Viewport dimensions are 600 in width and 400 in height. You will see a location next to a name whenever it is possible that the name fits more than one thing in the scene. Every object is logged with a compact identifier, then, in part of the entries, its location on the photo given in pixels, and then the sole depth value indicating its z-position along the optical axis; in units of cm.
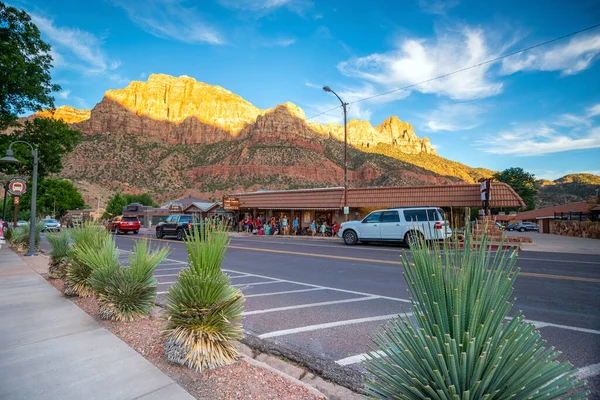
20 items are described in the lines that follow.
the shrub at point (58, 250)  845
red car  3356
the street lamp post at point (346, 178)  2231
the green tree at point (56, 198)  7269
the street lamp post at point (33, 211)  1379
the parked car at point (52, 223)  3632
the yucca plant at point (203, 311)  350
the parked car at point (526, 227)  5534
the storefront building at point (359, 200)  2247
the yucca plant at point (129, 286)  500
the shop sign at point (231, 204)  3503
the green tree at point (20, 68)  1308
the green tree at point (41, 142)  1616
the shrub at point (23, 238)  1705
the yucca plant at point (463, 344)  171
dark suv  2622
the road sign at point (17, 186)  1462
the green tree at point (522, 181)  6825
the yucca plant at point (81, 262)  650
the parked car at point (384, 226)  1645
